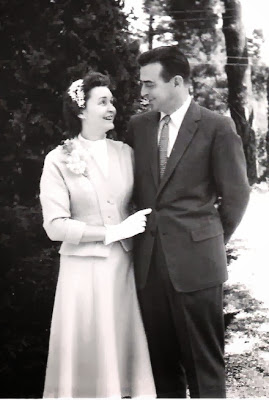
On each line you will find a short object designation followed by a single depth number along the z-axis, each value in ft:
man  7.70
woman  7.80
